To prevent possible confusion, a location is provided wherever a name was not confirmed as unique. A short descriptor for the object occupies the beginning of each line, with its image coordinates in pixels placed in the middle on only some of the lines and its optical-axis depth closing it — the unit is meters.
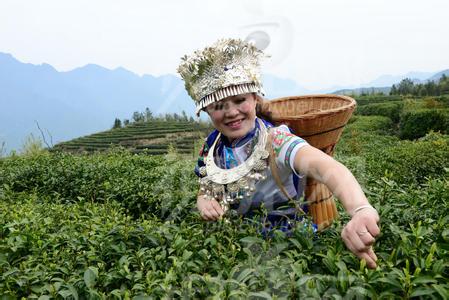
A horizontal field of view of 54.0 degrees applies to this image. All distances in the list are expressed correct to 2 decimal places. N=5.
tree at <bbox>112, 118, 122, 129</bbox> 49.36
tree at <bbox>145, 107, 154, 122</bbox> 48.24
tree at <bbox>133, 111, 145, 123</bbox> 49.52
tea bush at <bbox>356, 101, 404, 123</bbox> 23.11
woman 2.10
